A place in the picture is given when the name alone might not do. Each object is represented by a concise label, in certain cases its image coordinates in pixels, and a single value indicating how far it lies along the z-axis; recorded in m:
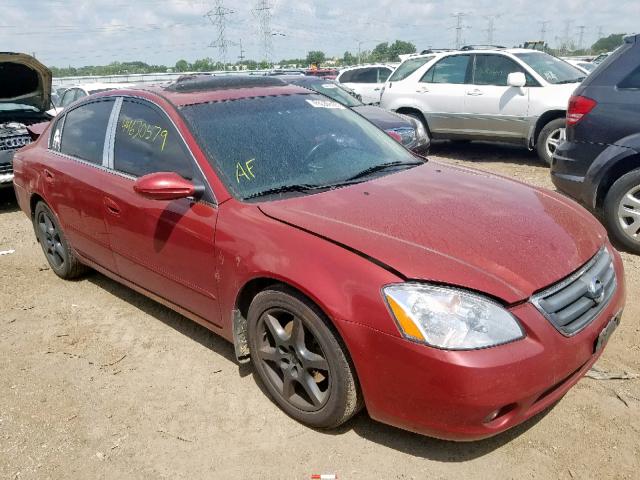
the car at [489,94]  8.32
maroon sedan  2.15
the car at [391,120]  7.84
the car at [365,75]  14.00
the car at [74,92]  11.08
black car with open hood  6.93
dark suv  4.56
